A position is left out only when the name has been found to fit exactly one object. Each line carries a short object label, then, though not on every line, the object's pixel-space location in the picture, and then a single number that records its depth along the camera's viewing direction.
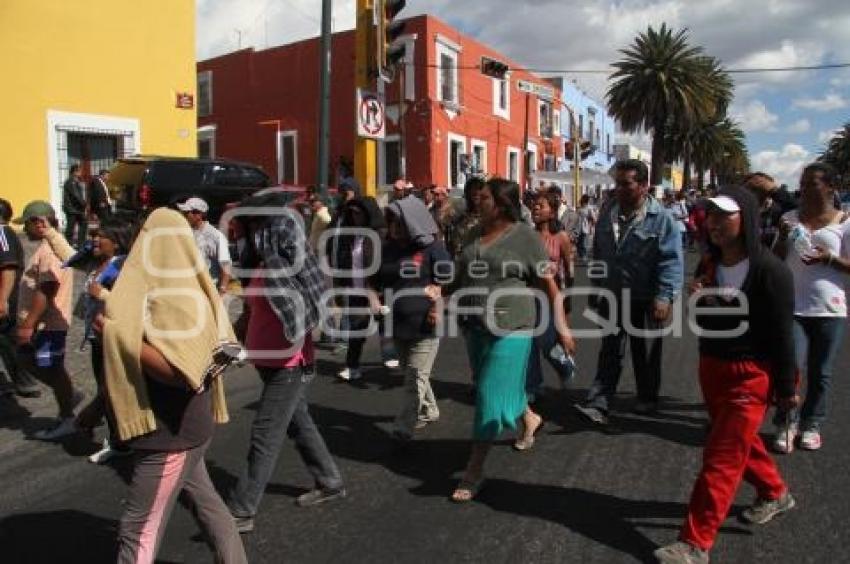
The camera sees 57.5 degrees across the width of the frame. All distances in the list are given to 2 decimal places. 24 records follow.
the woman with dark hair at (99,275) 4.37
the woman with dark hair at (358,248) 7.07
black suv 14.06
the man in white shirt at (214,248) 7.55
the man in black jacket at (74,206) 13.26
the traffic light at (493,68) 17.05
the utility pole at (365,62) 10.23
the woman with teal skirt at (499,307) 4.32
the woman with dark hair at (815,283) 4.91
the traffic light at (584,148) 31.33
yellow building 14.19
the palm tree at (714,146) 50.50
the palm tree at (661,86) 37.44
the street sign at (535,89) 16.33
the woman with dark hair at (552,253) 6.64
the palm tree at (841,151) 62.94
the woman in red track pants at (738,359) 3.48
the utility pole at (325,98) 10.52
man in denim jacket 5.64
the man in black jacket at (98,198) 13.47
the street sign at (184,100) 17.02
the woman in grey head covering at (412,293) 5.25
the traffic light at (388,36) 10.17
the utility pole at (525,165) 33.55
